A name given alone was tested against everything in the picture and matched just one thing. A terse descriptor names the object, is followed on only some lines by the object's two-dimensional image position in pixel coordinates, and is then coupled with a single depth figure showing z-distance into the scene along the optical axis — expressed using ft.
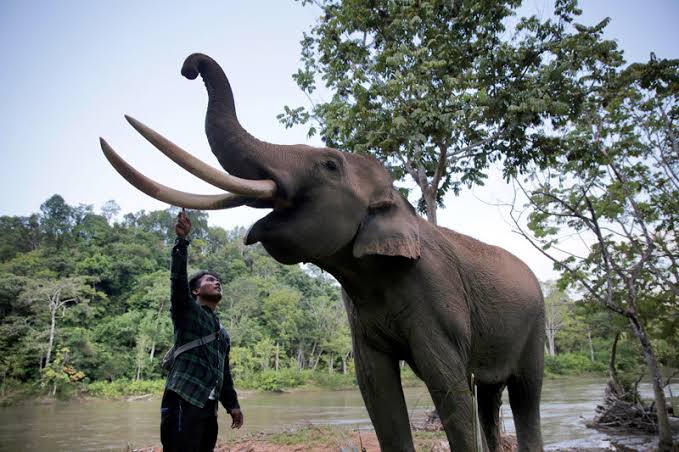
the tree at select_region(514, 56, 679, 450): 21.86
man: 9.12
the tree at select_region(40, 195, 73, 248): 177.06
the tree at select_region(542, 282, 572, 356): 133.18
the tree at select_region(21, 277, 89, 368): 105.19
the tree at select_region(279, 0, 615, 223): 23.00
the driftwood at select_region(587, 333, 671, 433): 31.61
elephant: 6.15
